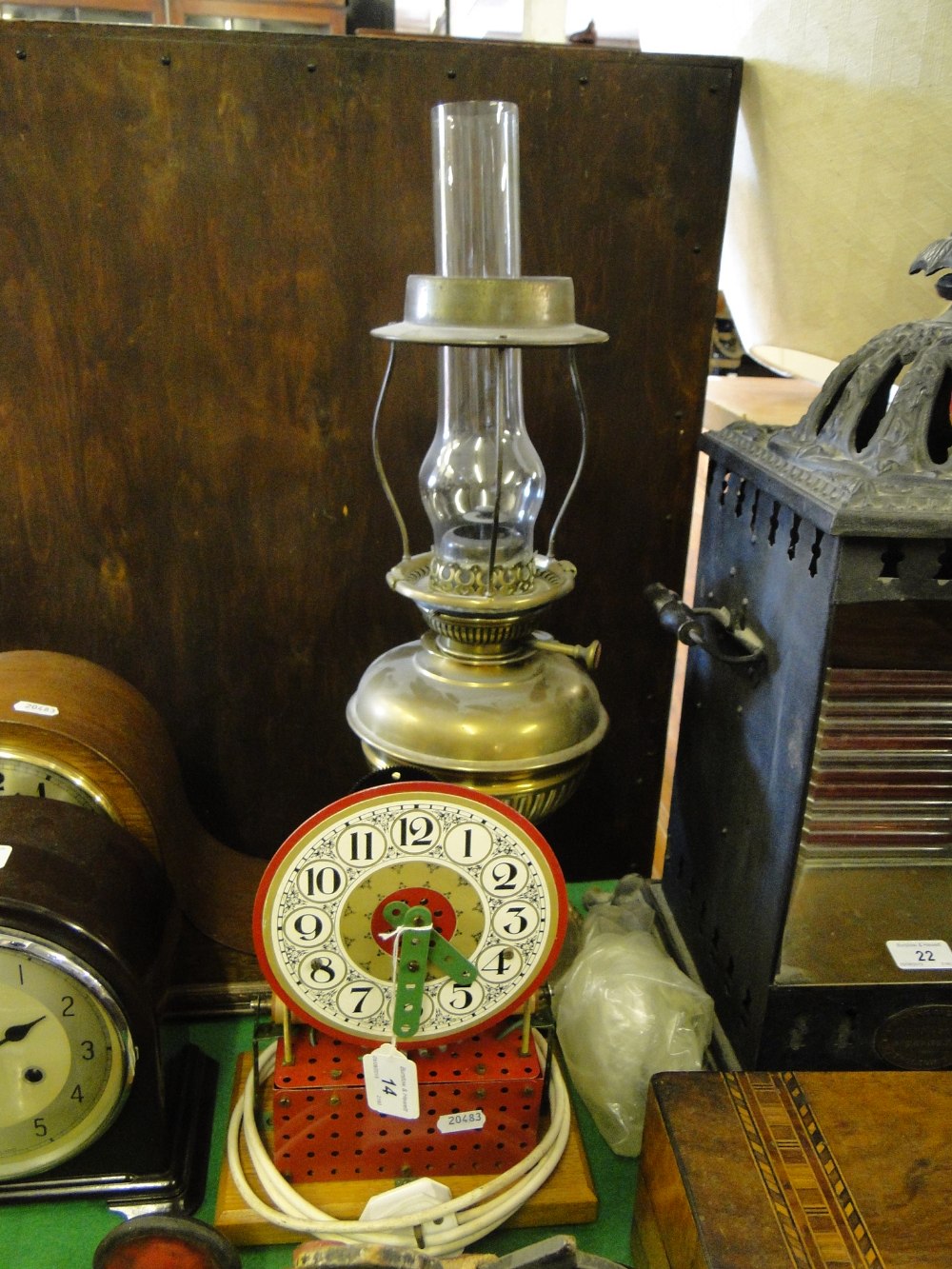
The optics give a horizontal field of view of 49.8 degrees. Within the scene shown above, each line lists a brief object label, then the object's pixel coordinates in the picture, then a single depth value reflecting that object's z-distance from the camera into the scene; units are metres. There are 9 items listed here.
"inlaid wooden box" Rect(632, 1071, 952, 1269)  0.82
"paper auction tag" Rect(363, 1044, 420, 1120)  1.00
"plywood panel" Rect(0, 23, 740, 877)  1.24
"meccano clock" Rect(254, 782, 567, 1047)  0.97
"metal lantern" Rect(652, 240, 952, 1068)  0.94
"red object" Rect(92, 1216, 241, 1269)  0.81
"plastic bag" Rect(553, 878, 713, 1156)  1.15
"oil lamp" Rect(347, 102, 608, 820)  1.06
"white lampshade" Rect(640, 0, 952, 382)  0.95
